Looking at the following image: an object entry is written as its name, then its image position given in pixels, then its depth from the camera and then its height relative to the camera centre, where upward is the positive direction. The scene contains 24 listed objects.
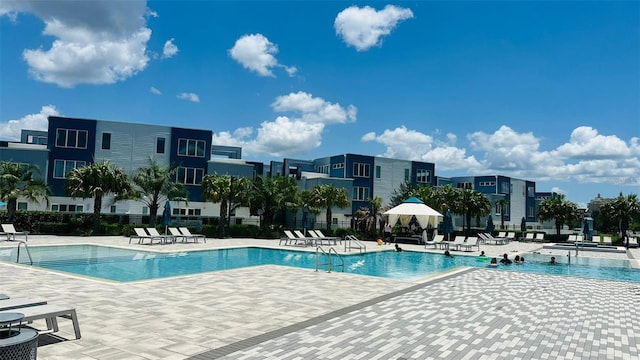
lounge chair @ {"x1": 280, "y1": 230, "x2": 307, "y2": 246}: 27.25 -1.57
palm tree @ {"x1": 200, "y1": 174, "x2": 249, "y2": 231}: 31.72 +1.44
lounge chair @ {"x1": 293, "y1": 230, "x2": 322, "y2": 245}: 27.47 -1.38
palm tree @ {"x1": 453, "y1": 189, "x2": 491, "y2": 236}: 42.12 +1.52
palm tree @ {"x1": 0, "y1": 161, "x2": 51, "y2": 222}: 28.08 +1.25
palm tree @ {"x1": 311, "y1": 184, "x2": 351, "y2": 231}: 34.84 +1.37
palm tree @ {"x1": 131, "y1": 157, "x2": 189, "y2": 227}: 31.06 +1.68
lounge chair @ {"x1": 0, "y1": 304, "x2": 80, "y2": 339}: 5.67 -1.34
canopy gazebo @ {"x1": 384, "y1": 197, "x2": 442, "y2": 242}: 26.89 +0.29
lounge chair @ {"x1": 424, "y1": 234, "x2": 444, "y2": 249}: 27.06 -1.28
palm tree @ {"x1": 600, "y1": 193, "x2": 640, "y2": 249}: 39.44 +1.39
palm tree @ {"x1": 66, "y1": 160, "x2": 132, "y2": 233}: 29.34 +1.60
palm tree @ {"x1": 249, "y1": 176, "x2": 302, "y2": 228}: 32.59 +1.35
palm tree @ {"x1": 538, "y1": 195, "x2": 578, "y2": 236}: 43.50 +1.30
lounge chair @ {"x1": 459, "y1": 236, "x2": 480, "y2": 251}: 26.42 -1.32
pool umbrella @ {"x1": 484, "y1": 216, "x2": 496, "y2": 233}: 38.71 -0.36
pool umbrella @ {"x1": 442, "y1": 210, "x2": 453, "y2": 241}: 28.91 -0.36
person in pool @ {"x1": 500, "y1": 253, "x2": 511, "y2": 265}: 20.05 -1.65
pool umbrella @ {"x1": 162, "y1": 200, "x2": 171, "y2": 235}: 27.59 -0.36
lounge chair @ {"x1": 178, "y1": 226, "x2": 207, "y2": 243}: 27.10 -1.34
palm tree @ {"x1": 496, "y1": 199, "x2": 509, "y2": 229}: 57.16 +2.13
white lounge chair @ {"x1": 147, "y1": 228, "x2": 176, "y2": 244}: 25.39 -1.41
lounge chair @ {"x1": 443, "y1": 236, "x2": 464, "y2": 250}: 26.61 -1.30
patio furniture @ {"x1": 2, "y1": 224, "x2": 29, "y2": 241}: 24.04 -1.34
